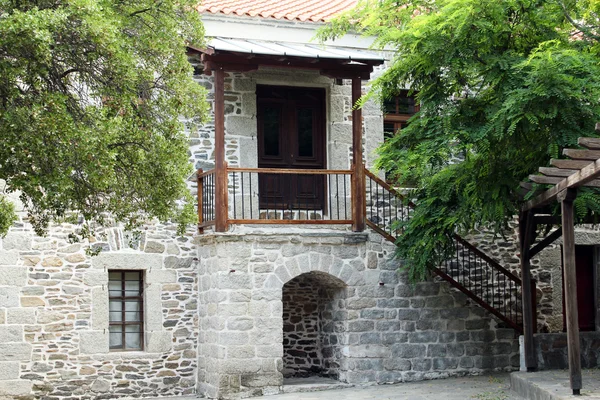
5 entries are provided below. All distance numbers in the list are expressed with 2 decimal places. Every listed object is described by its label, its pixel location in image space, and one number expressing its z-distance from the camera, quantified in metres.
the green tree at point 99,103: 8.23
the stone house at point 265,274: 13.05
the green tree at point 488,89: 10.47
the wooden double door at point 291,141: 14.46
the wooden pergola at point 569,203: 9.44
